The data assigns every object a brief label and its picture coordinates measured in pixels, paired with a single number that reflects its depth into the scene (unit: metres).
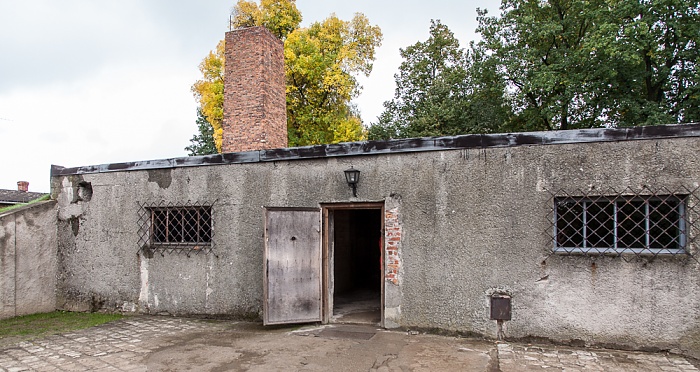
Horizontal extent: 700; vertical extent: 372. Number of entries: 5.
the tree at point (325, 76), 17.59
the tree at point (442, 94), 17.25
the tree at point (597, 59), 13.22
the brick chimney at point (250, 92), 9.48
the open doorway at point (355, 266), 6.76
